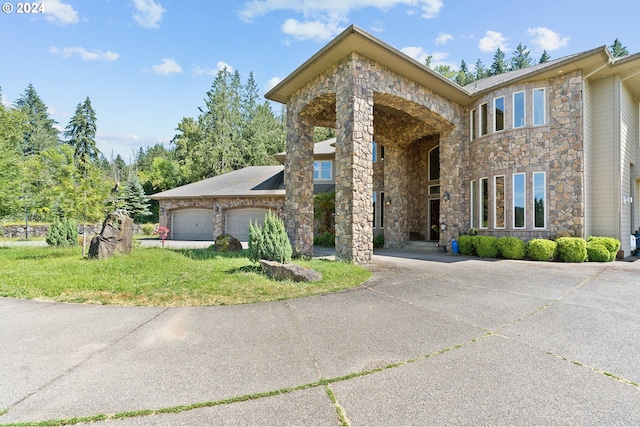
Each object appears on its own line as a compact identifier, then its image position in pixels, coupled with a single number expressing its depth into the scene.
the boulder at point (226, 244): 11.62
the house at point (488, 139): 9.02
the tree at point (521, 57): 41.72
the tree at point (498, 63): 40.66
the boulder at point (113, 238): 9.20
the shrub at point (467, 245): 11.30
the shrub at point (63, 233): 13.59
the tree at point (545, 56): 39.56
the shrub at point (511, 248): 10.00
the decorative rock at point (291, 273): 6.24
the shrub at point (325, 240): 16.00
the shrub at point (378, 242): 15.12
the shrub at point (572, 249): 9.23
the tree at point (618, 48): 34.16
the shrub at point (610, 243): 9.48
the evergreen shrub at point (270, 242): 6.97
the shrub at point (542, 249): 9.58
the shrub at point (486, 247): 10.58
